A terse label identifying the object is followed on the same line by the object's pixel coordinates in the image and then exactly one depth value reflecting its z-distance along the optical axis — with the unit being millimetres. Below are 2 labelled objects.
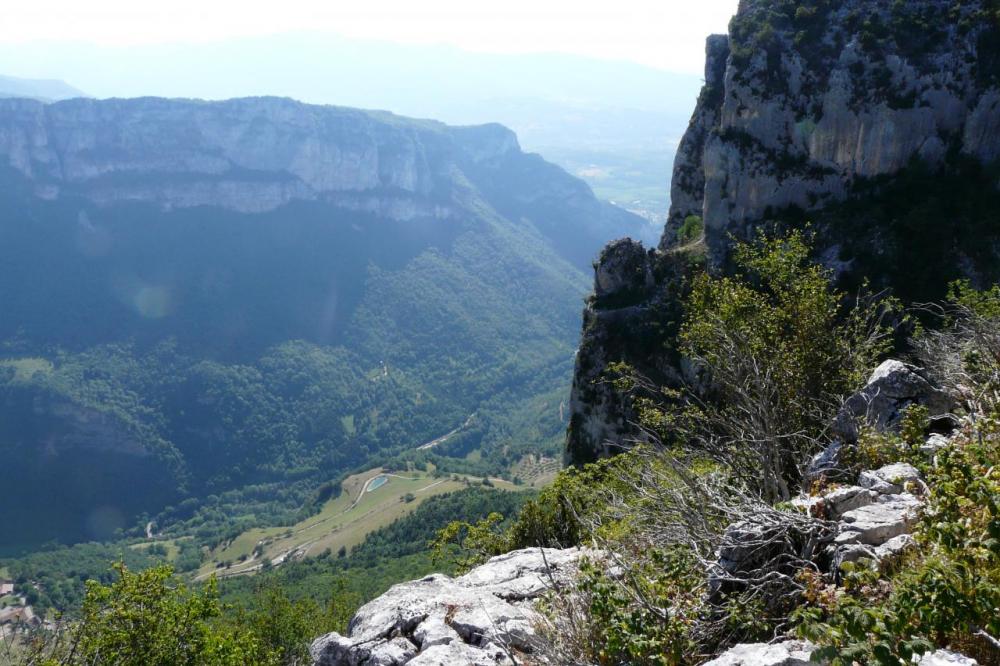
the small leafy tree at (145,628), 16719
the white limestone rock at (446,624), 10422
